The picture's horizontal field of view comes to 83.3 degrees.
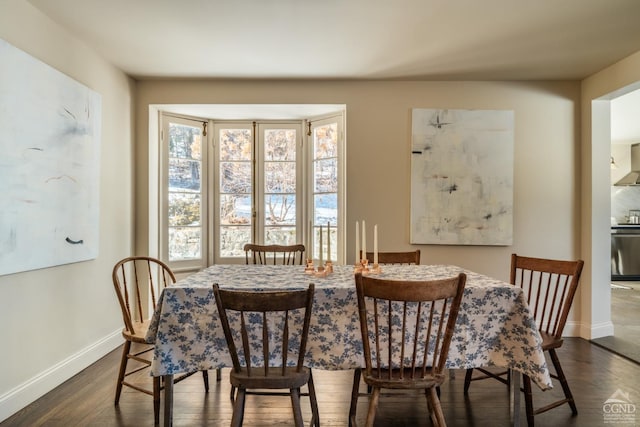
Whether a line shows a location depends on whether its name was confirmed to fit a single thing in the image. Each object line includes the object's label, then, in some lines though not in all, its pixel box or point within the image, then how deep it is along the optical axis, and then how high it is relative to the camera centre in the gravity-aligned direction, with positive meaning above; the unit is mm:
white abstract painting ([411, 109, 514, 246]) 3439 +329
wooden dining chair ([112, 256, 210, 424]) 2031 -744
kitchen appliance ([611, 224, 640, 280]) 6207 -700
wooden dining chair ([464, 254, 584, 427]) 1918 -699
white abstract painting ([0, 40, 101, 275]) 2014 +292
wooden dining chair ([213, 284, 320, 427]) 1425 -590
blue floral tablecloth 1666 -575
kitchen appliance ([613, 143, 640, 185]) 6629 +756
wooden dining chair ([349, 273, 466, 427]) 1460 -560
